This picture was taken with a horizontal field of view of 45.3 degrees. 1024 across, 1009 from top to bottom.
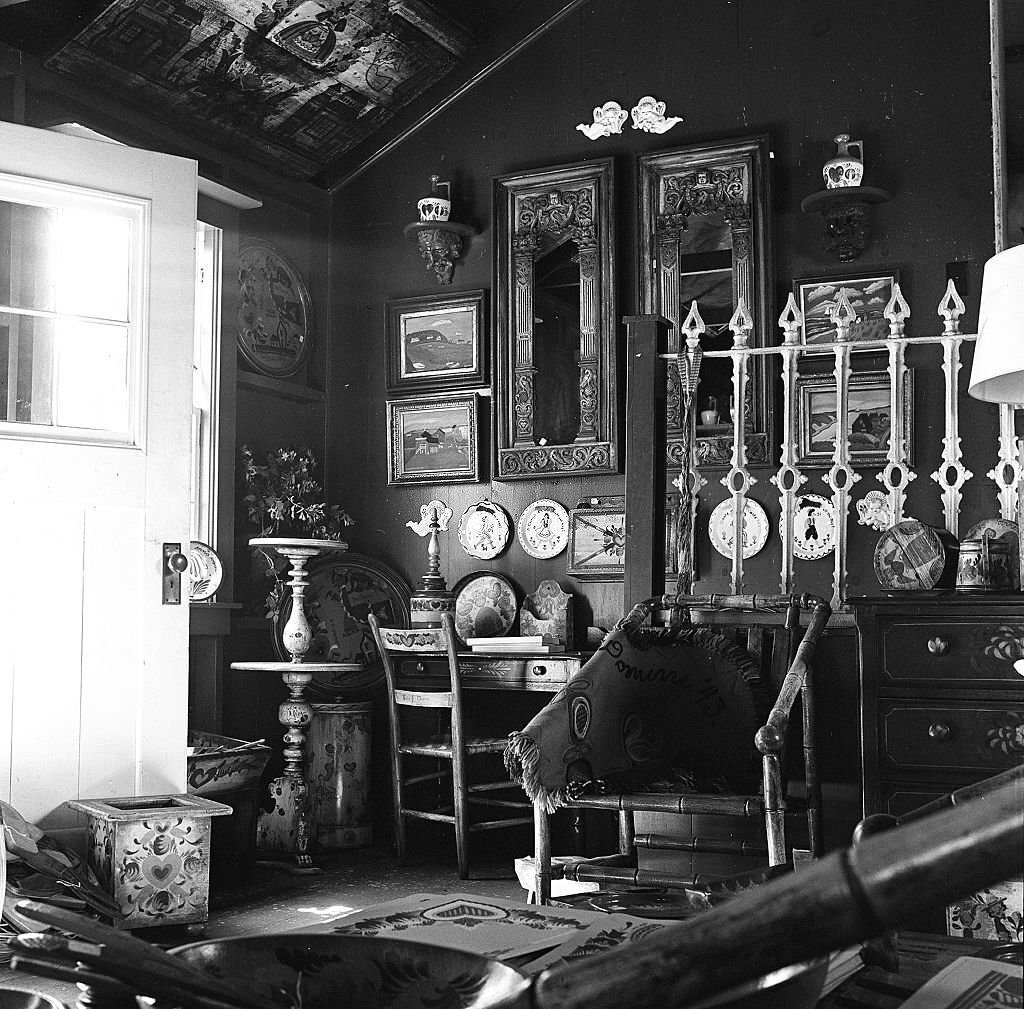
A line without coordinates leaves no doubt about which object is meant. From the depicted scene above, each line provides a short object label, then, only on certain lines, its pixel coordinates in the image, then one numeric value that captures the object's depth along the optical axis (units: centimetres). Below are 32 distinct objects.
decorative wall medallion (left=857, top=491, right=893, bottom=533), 503
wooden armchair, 310
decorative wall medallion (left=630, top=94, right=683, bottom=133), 567
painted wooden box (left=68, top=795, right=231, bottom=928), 367
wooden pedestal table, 518
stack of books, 518
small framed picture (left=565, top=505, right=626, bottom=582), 554
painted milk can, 553
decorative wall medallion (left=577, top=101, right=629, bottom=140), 577
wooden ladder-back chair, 490
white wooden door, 384
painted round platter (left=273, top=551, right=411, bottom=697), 578
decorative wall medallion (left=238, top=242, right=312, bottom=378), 585
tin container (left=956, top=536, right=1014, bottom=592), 321
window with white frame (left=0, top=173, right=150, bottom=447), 392
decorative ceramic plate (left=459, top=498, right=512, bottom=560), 582
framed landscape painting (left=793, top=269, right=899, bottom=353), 511
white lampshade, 212
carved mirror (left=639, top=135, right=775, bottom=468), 527
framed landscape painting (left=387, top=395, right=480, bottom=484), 593
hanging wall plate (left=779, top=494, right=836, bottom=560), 513
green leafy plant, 574
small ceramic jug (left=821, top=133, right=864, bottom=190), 508
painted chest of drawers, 301
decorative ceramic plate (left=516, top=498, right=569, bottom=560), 570
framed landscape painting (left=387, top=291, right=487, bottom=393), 596
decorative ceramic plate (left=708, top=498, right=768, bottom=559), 526
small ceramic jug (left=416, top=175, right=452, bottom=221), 595
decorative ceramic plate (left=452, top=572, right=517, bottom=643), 566
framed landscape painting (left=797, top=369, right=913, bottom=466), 504
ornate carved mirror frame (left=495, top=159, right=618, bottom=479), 563
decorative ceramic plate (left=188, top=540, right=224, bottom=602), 521
